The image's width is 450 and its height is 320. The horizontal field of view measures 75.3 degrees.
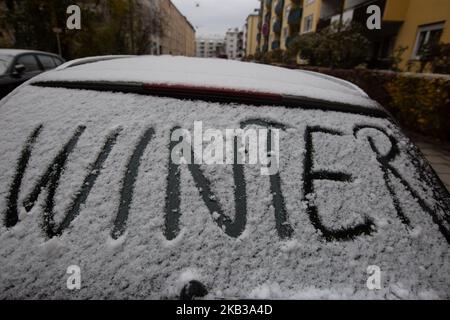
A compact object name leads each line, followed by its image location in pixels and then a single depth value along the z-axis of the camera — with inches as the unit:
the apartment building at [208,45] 6259.8
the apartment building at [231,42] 5251.0
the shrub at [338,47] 465.1
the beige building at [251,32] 2380.7
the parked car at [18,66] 233.3
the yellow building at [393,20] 403.5
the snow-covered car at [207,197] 28.2
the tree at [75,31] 590.2
